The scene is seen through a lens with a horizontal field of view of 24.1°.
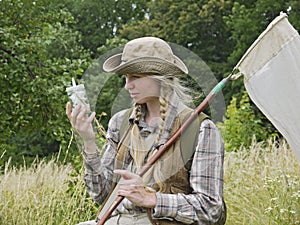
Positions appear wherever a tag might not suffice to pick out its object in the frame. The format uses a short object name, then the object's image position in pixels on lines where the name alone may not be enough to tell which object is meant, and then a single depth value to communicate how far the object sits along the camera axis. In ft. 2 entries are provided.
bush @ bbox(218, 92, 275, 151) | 30.25
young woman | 8.59
